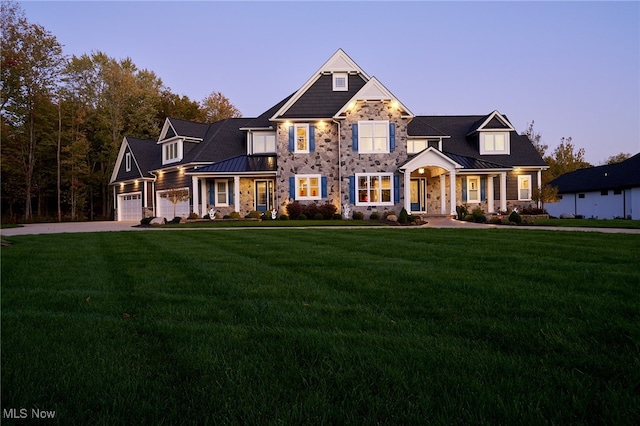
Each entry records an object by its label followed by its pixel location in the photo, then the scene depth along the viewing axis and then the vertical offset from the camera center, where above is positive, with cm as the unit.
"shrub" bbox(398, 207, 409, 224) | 1777 -45
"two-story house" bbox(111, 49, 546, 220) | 2122 +306
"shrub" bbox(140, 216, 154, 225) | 2067 -45
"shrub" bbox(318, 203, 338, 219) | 2062 -5
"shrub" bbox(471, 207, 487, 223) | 1762 -51
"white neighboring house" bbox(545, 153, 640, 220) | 2538 +89
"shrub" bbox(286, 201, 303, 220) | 2066 -1
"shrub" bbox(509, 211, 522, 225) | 1627 -55
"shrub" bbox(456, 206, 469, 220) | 1973 -30
